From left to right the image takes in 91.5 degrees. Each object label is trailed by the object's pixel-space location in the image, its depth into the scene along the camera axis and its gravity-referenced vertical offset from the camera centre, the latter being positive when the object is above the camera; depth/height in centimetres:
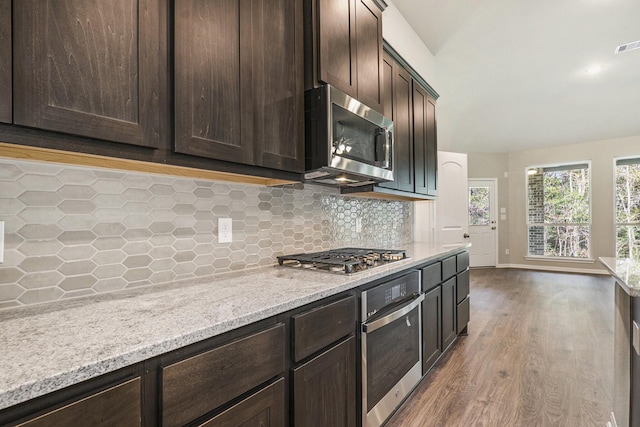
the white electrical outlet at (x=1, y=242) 94 -7
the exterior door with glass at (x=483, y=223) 725 -22
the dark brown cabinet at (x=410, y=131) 246 +77
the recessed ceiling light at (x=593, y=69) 407 +192
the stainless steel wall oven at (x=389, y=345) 151 -73
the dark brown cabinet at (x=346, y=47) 160 +97
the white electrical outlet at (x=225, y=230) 154 -7
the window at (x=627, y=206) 591 +13
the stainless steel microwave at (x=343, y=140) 155 +42
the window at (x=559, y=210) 646 +6
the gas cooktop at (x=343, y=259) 159 -25
